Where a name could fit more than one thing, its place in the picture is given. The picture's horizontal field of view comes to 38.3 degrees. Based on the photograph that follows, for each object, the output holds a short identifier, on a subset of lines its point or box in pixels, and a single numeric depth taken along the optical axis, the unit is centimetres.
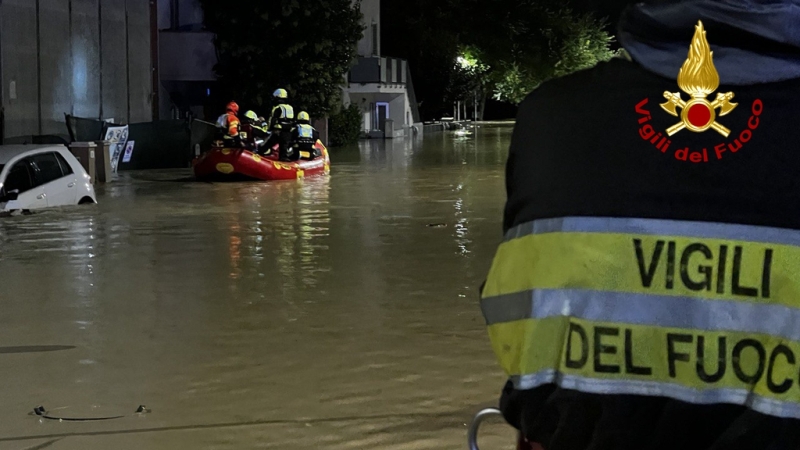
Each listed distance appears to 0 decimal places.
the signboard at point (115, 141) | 2706
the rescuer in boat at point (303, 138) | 2597
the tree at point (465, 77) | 6956
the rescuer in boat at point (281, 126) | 2569
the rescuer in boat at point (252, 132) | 2600
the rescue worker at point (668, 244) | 208
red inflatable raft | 2466
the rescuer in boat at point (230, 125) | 2544
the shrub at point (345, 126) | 4478
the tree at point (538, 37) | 6488
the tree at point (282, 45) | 3806
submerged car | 1759
